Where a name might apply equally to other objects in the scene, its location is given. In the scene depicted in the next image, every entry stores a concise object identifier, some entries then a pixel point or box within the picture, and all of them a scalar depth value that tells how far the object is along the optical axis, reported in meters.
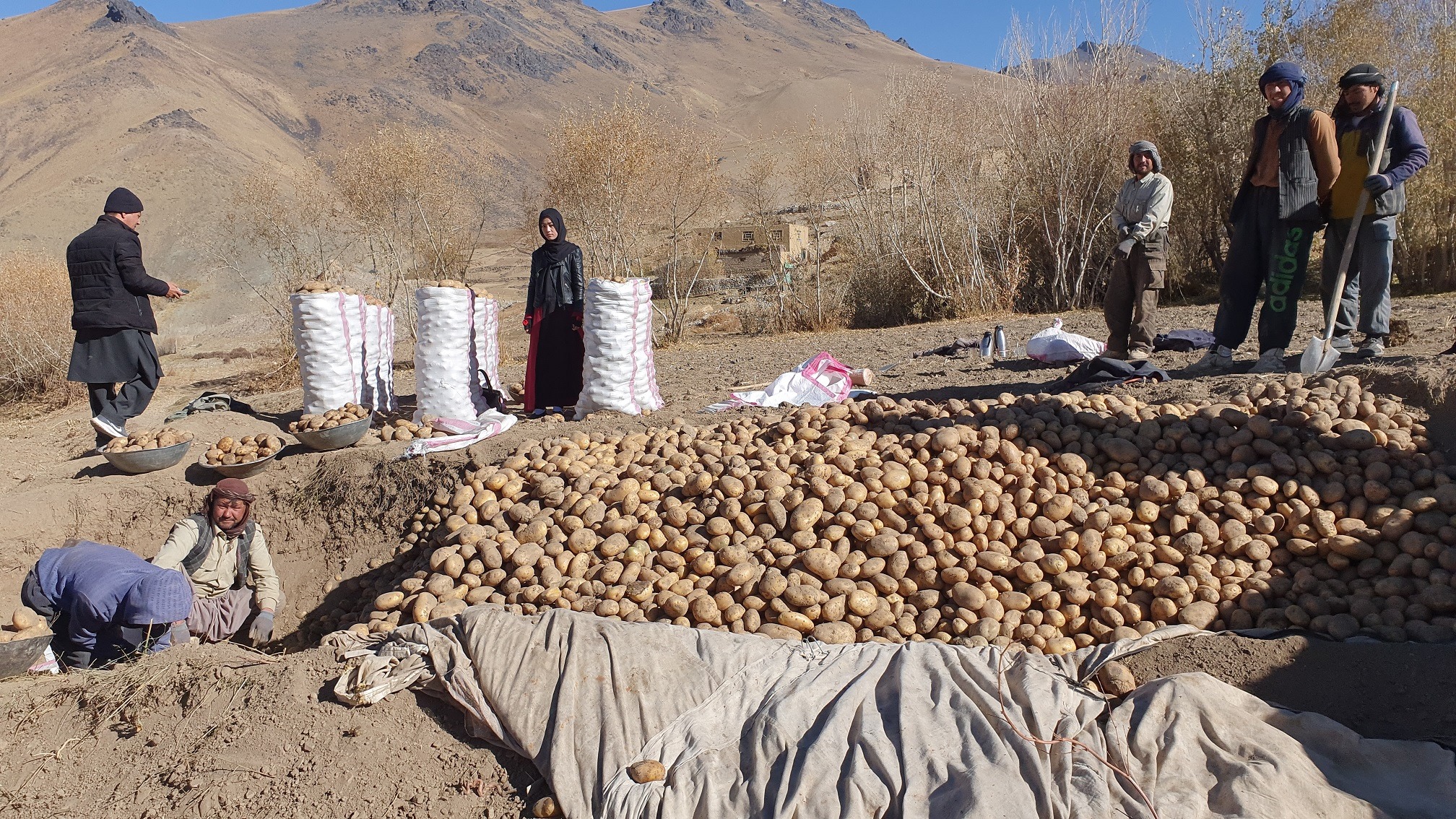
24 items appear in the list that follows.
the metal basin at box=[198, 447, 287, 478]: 4.46
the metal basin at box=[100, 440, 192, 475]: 4.43
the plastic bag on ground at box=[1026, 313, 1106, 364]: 5.63
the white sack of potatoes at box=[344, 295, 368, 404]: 5.20
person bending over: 3.19
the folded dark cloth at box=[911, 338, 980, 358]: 6.65
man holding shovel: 4.21
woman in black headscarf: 5.49
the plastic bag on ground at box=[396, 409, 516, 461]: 4.50
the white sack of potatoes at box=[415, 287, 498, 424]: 5.00
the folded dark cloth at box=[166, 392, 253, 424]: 5.70
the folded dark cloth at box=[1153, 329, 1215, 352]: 5.64
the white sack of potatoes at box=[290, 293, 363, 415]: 5.02
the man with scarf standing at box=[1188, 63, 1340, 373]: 4.24
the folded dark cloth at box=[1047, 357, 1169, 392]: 4.49
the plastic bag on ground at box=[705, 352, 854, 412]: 5.05
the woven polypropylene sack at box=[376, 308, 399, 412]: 5.64
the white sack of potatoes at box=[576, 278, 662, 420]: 4.86
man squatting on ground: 3.56
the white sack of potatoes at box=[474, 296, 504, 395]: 5.95
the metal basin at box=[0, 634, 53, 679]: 3.06
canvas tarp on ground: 2.03
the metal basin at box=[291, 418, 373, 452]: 4.61
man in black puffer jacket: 4.85
